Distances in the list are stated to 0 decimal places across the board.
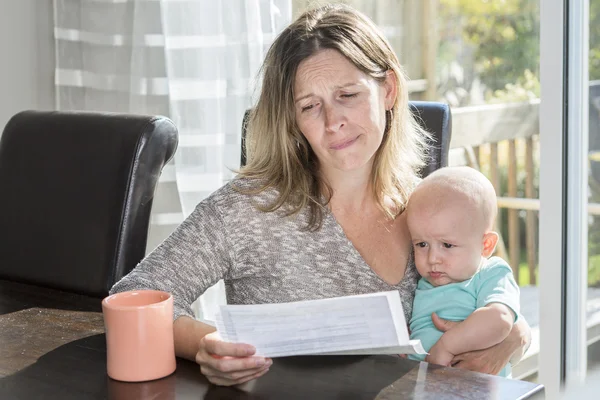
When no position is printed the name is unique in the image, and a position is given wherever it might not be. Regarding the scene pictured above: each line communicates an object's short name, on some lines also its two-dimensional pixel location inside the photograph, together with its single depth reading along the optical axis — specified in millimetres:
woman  1497
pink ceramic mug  1062
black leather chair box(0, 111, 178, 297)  1629
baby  1432
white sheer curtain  2555
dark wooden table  1009
